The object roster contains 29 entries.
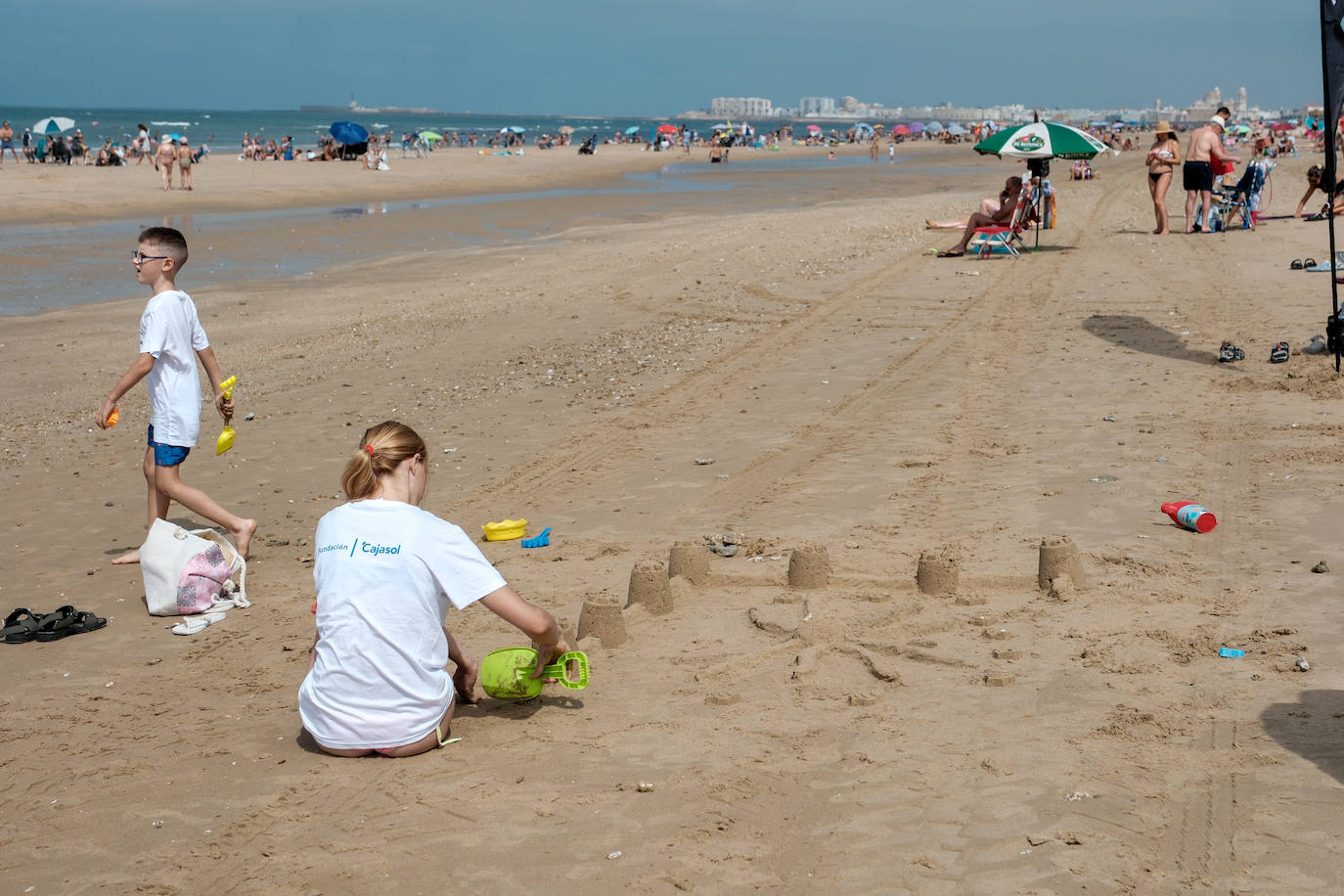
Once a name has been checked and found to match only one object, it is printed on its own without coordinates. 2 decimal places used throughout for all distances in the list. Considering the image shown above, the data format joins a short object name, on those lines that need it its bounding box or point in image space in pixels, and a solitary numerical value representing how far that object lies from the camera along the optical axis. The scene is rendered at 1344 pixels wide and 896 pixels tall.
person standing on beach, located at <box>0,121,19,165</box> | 42.66
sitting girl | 3.95
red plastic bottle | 6.20
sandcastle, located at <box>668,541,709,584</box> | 5.84
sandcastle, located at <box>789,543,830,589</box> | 5.67
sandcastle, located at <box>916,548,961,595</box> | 5.50
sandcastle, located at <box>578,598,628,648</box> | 5.09
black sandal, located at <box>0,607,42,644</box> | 5.58
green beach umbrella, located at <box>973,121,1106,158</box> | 16.86
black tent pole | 8.62
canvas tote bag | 5.86
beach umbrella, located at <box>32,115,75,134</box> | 44.38
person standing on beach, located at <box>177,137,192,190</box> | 33.53
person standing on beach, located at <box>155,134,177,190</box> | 32.94
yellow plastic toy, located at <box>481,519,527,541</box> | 6.83
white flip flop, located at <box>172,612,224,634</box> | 5.70
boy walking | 6.24
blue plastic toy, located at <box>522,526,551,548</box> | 6.62
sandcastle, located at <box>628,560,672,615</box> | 5.46
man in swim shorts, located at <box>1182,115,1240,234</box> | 17.81
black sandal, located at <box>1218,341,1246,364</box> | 9.95
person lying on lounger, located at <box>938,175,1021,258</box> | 16.66
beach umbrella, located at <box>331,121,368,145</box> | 47.50
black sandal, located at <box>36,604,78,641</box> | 5.61
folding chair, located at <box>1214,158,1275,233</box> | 18.33
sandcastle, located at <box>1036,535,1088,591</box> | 5.50
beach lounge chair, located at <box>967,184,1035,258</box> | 16.53
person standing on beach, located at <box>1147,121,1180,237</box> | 17.86
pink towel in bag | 5.87
